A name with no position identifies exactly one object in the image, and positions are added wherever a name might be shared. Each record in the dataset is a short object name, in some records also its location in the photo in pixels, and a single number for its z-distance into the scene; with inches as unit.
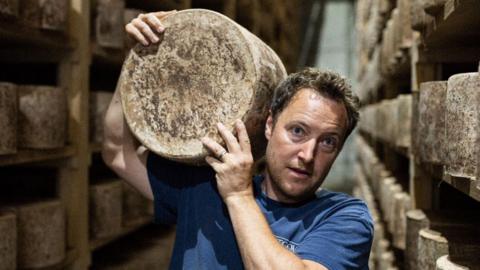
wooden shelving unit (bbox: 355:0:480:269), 86.3
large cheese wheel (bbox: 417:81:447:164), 83.7
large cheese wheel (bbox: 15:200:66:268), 104.4
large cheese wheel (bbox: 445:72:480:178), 63.0
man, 66.0
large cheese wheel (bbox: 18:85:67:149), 103.2
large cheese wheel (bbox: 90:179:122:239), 126.6
